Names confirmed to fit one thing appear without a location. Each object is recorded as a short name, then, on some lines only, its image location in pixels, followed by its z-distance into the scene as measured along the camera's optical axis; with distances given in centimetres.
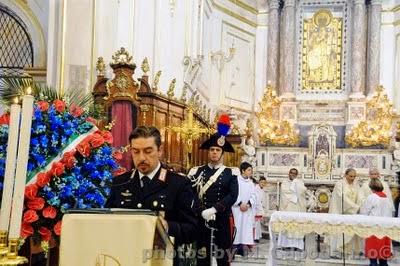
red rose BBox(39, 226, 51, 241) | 326
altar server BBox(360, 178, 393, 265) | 980
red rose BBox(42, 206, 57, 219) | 321
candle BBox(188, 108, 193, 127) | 1136
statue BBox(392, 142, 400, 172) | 1645
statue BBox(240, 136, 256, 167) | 1719
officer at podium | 304
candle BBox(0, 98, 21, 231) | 198
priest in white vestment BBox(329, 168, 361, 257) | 1101
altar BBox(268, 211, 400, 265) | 816
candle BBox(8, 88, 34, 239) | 197
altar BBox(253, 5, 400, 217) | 1739
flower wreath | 323
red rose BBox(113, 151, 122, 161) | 390
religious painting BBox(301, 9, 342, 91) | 1911
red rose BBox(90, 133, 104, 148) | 354
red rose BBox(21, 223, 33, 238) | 316
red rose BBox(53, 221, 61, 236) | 329
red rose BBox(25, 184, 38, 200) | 316
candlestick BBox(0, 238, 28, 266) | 196
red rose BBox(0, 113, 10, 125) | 337
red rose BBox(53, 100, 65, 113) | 356
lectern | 227
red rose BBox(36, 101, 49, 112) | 346
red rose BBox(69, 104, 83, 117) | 366
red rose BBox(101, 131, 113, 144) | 366
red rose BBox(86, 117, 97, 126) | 378
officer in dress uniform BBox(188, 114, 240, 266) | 593
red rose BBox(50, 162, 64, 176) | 327
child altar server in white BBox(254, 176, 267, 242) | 1316
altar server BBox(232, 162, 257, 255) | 1082
